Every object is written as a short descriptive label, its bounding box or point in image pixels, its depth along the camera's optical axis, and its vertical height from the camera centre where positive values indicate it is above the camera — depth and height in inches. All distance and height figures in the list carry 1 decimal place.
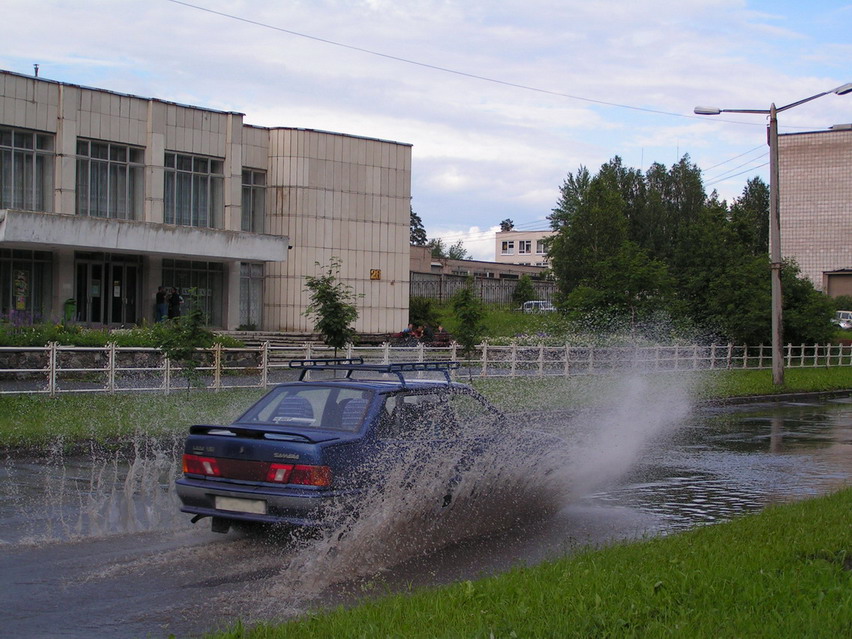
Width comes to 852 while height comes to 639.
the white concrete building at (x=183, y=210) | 1402.6 +168.2
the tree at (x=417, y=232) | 5472.4 +475.7
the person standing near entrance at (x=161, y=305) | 1520.7 +16.8
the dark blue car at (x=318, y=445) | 315.6 -41.8
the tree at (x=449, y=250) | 5434.1 +398.5
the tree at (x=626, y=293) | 1429.6 +43.0
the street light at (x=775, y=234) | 1168.8 +108.3
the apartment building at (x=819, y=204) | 3105.3 +378.9
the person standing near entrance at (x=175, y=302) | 1492.4 +21.3
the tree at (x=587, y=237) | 2773.1 +235.4
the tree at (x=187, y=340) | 840.3 -19.4
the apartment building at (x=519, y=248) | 5787.4 +425.2
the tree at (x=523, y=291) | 2869.1 +85.7
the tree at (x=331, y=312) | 969.5 +6.5
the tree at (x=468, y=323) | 1187.9 -2.9
